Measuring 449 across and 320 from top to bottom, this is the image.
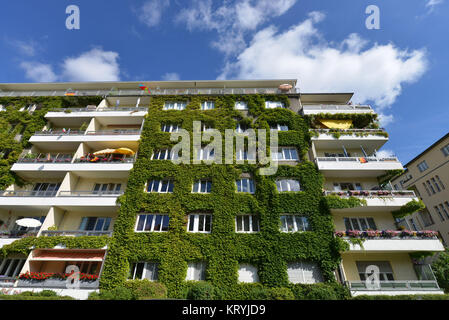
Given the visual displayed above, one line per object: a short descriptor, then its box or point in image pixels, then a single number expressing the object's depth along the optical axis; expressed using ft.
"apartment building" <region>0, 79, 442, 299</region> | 63.52
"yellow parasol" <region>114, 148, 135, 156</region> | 81.35
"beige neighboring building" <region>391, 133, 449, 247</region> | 105.29
